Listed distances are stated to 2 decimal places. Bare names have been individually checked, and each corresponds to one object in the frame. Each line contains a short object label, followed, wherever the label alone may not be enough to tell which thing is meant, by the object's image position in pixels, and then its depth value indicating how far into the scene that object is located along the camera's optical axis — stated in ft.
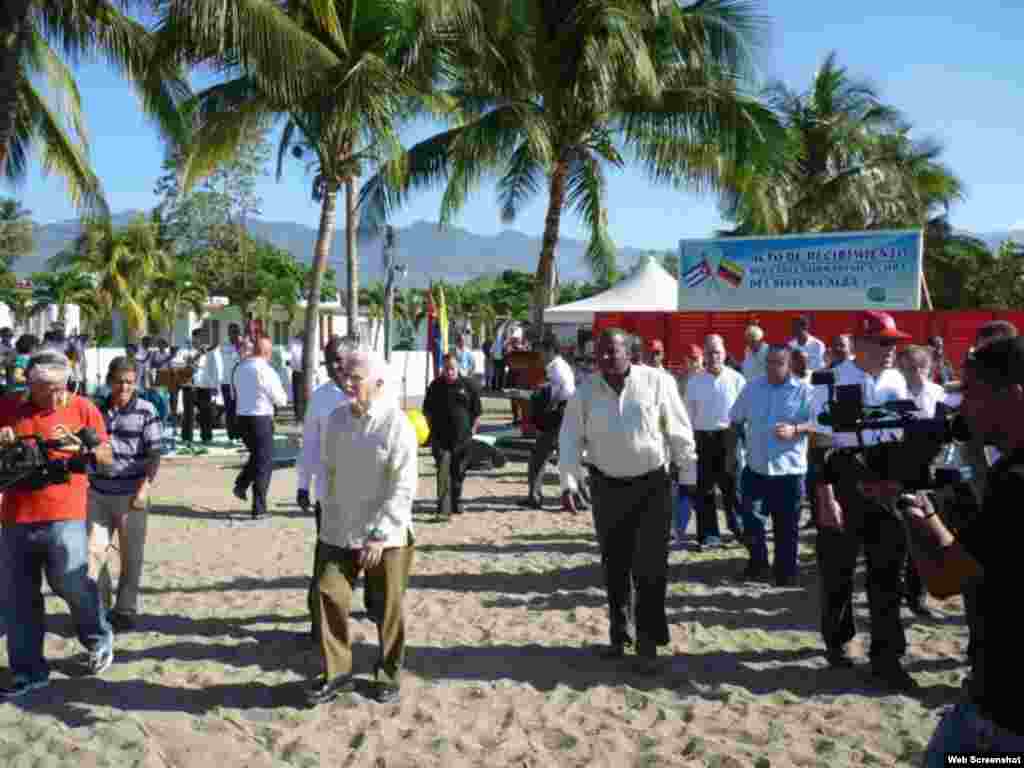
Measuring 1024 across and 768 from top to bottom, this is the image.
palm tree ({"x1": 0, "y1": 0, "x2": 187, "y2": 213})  34.83
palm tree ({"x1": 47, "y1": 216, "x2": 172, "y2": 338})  114.83
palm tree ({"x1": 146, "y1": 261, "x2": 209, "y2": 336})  120.67
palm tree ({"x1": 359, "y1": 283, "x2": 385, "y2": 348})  139.60
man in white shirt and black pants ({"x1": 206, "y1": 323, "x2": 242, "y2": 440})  50.16
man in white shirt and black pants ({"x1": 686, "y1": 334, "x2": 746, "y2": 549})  27.81
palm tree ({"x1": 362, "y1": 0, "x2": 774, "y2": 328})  50.39
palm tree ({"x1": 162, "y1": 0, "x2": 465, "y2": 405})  46.21
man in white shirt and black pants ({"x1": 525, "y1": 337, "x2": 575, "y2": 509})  34.96
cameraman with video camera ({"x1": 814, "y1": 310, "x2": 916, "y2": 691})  16.46
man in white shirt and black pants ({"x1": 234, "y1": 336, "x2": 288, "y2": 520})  32.37
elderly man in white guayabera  15.62
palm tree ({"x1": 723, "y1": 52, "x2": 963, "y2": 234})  79.71
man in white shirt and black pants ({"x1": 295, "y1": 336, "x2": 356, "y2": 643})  18.42
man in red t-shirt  15.80
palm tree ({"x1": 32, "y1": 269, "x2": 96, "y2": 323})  122.31
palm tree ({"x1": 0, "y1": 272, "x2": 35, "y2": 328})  127.75
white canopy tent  73.61
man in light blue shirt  22.44
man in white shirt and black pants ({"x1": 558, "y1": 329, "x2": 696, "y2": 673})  17.60
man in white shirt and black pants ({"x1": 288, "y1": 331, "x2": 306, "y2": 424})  63.67
